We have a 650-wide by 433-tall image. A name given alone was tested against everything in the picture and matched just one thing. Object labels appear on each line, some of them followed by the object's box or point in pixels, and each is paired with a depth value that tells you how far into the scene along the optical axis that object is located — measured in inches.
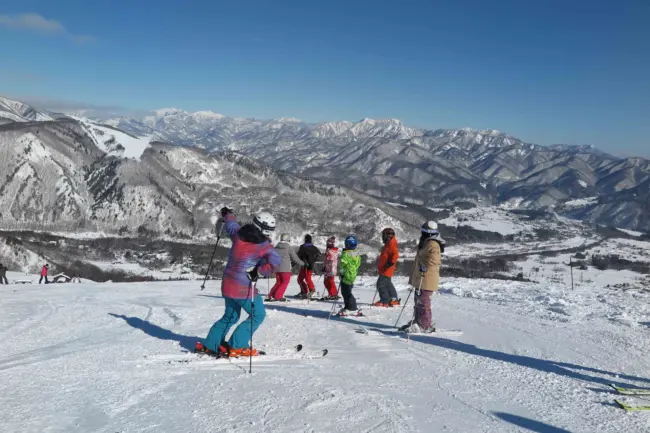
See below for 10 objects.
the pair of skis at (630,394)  221.5
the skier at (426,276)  385.4
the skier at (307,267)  630.5
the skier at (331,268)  611.5
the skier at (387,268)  500.7
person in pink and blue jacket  287.6
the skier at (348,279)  484.6
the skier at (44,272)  1245.8
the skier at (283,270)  590.9
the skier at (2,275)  1089.8
